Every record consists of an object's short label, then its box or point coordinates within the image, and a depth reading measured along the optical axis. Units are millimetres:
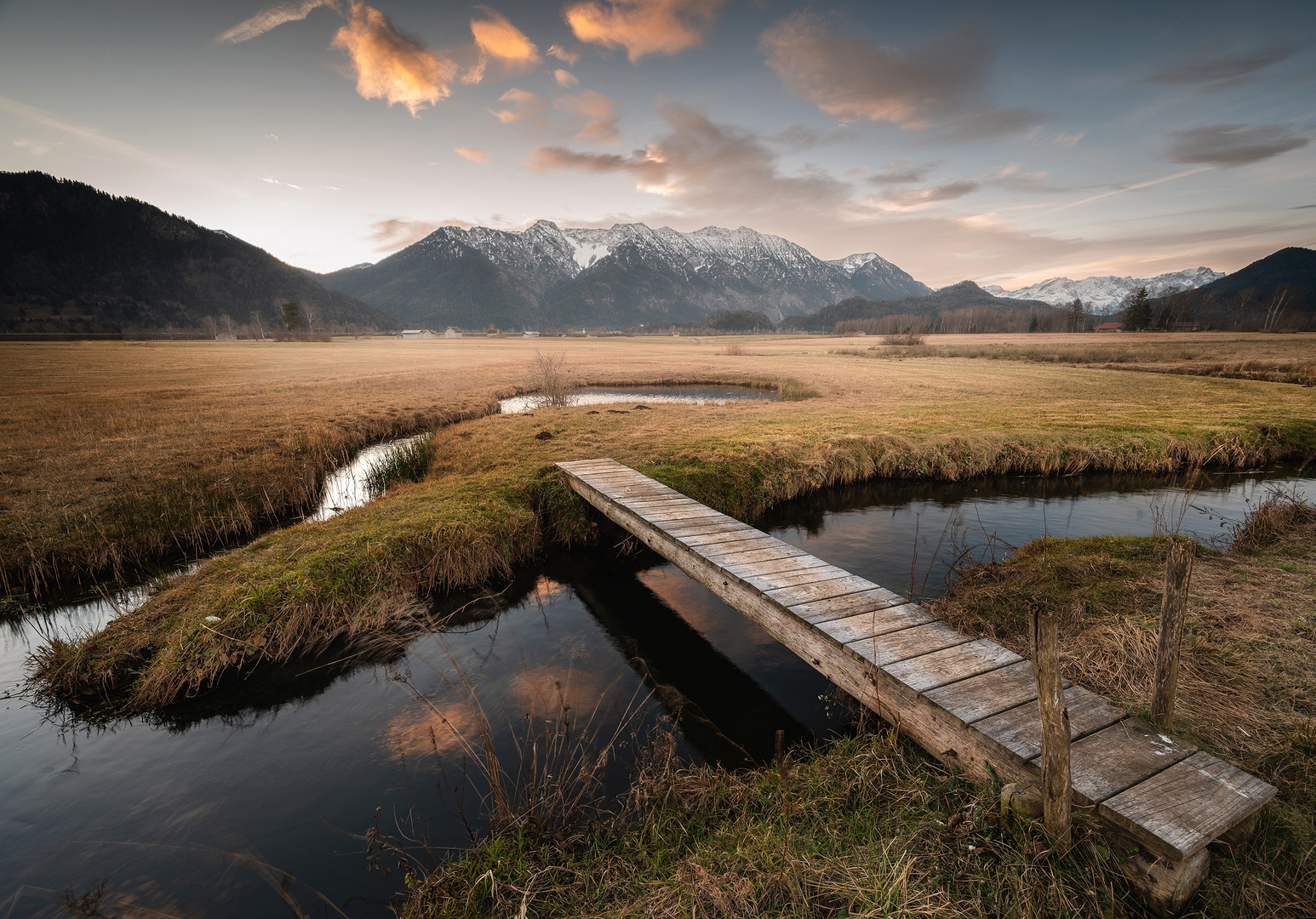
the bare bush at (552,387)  30425
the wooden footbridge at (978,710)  3223
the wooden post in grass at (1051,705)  2941
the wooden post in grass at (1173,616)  3693
